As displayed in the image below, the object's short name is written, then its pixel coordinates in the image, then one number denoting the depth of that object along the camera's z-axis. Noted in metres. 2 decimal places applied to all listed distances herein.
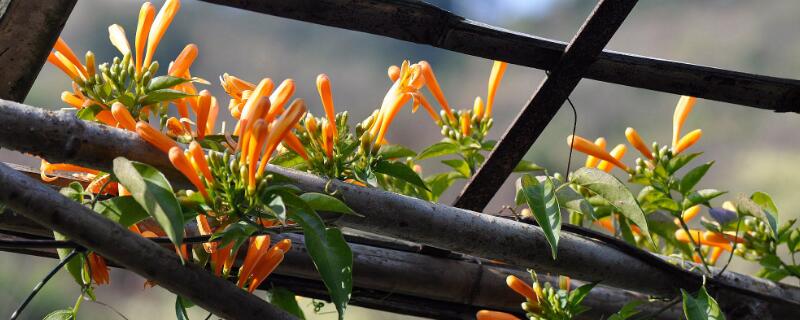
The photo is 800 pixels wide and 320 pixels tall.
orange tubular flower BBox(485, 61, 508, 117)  2.77
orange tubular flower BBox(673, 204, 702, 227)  2.92
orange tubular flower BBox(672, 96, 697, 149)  2.82
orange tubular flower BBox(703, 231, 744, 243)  2.90
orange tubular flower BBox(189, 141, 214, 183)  2.46
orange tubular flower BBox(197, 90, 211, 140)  2.59
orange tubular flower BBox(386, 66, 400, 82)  2.67
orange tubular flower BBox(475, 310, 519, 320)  2.72
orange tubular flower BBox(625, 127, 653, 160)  2.79
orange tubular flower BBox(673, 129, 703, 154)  2.80
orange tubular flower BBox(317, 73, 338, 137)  2.63
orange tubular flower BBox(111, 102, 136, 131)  2.51
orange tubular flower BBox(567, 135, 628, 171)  2.75
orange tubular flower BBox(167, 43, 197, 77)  2.62
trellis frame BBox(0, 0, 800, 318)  2.51
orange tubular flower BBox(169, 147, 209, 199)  2.43
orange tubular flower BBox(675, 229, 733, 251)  2.88
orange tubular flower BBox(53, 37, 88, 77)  2.62
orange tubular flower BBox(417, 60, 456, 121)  2.67
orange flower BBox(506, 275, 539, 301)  2.71
